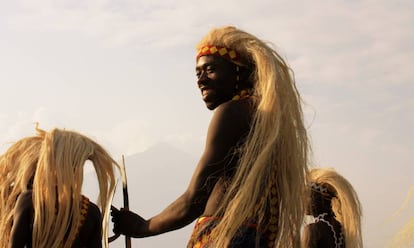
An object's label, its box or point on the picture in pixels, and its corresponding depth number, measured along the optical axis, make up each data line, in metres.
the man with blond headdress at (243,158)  3.65
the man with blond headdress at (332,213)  6.66
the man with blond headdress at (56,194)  5.64
